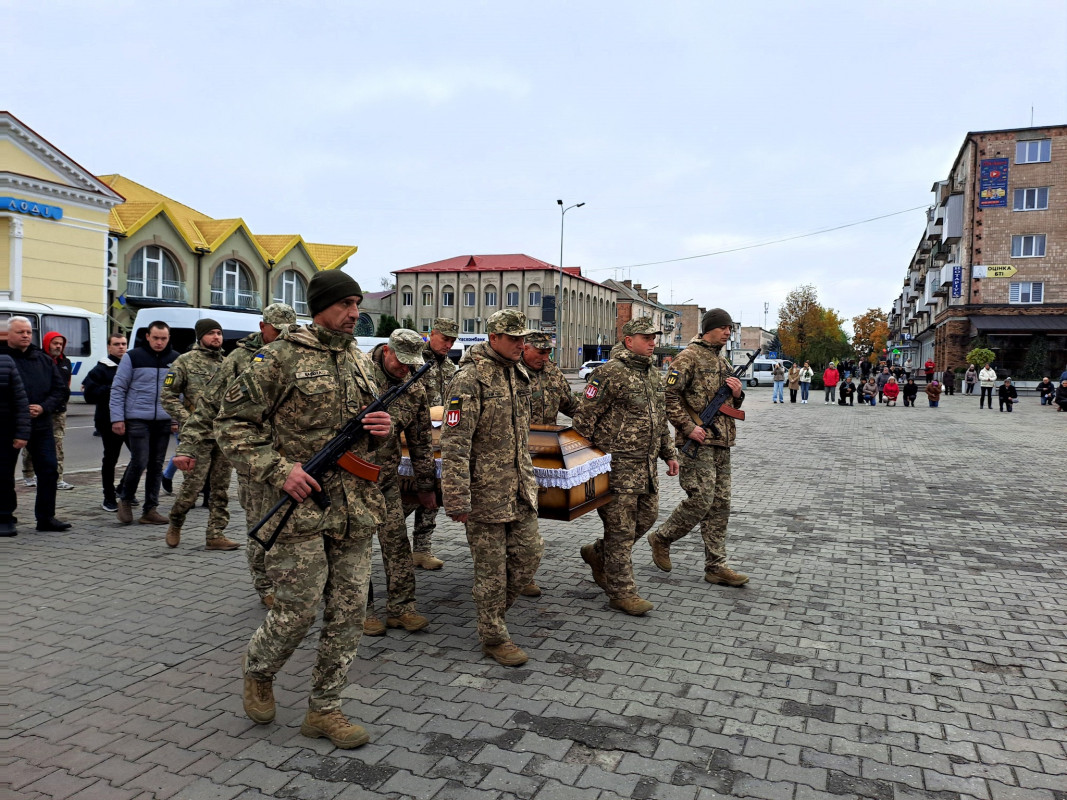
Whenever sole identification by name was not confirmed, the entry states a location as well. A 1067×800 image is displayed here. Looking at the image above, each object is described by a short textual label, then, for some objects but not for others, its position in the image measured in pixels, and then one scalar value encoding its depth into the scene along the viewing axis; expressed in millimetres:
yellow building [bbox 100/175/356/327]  37844
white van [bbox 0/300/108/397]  20812
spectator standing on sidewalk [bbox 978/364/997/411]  28594
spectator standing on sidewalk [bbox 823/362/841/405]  31125
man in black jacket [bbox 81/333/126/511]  8062
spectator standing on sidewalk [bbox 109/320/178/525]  7367
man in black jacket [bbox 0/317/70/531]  7195
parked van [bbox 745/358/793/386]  50469
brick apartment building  41250
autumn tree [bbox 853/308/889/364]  82938
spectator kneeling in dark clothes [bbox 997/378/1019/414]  27219
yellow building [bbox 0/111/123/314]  28500
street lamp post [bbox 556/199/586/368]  52125
